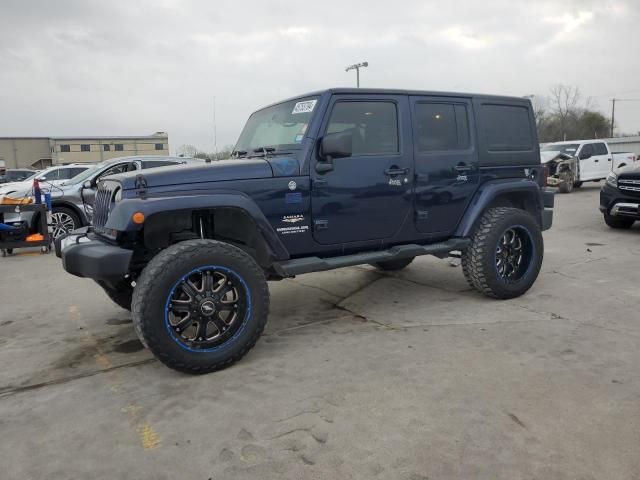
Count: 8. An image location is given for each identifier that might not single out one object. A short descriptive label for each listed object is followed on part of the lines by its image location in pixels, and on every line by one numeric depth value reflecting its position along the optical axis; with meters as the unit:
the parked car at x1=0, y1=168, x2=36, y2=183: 26.85
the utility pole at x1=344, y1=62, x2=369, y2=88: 36.31
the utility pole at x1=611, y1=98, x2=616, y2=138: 61.89
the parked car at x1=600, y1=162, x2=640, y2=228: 8.60
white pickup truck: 16.86
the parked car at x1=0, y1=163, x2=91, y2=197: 10.13
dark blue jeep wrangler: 3.40
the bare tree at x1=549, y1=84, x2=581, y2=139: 59.09
